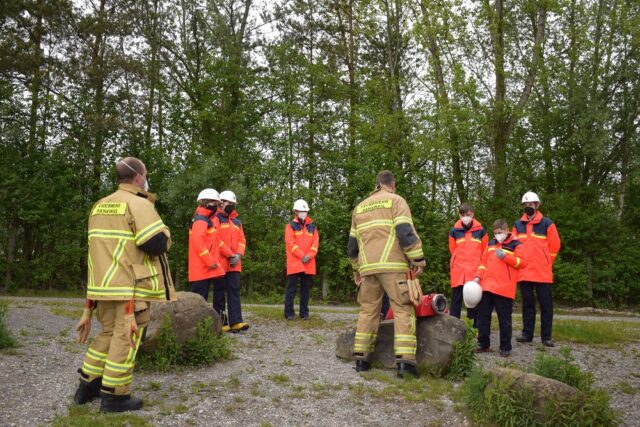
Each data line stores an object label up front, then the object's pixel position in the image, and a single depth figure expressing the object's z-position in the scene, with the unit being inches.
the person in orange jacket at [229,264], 358.6
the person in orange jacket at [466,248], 344.5
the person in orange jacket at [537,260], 331.6
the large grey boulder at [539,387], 179.2
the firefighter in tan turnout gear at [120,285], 193.8
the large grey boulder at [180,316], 255.6
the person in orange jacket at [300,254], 411.5
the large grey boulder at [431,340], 256.7
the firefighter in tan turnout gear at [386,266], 247.0
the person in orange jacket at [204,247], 340.2
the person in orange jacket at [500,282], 309.1
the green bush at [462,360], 253.4
